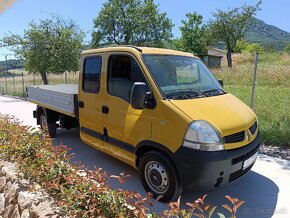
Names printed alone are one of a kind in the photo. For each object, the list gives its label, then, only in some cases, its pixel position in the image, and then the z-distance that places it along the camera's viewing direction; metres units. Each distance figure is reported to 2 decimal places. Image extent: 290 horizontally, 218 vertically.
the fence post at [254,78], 6.37
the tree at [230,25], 42.72
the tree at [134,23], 37.00
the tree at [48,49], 15.33
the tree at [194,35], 47.09
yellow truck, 3.10
